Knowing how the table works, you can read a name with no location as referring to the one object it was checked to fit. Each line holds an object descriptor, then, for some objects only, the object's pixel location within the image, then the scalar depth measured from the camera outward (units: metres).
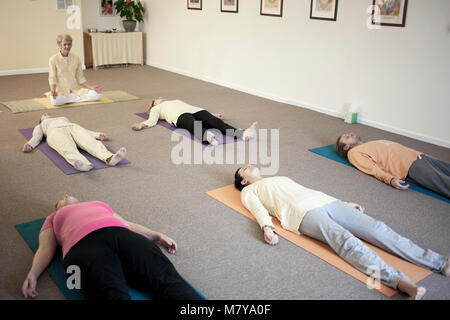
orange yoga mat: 2.06
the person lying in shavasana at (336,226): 2.08
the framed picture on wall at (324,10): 4.69
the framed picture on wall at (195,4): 6.54
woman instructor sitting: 4.79
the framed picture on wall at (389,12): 4.10
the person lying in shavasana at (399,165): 3.04
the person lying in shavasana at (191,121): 4.02
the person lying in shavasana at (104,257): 1.75
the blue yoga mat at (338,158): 3.03
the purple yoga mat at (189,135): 4.01
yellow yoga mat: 4.85
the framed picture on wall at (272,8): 5.29
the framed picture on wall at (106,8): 7.53
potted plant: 7.35
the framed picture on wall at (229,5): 5.91
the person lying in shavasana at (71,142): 3.29
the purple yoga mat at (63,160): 3.27
